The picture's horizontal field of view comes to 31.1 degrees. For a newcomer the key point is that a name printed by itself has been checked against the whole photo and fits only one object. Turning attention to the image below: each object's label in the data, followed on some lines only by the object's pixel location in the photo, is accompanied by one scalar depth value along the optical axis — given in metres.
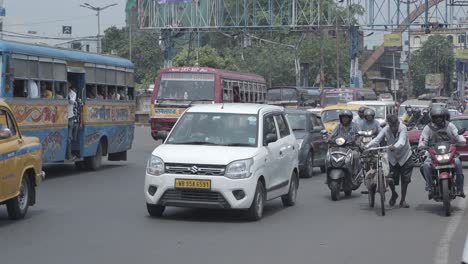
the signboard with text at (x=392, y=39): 55.28
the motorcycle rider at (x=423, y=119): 29.57
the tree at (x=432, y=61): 99.81
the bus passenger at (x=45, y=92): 17.97
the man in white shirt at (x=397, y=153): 13.84
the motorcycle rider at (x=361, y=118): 15.57
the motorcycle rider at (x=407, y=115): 30.59
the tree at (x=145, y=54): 87.19
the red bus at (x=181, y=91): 28.92
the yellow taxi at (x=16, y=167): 11.14
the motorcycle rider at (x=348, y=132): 15.16
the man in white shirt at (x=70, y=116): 19.27
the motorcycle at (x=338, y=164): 14.93
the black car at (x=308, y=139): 20.05
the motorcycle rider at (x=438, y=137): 13.03
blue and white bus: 16.80
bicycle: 13.02
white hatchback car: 11.48
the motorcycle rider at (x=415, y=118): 28.73
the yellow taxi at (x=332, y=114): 24.16
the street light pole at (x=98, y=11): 66.61
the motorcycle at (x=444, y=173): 12.65
